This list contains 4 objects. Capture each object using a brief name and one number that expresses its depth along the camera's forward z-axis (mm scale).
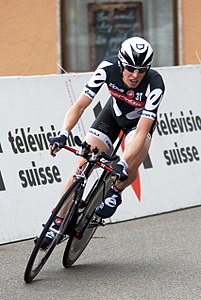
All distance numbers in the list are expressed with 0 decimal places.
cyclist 15328
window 30094
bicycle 15016
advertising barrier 19031
